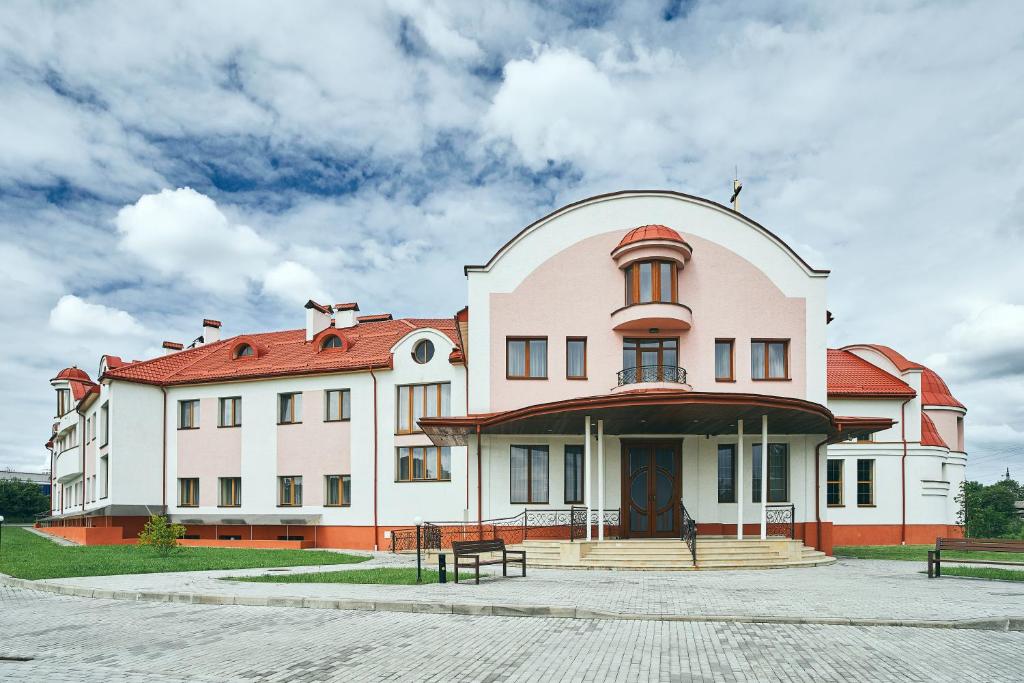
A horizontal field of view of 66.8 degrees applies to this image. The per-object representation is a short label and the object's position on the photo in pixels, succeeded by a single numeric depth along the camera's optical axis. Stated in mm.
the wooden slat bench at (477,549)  14656
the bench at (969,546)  15891
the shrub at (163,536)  21089
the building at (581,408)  23188
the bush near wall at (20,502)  65312
